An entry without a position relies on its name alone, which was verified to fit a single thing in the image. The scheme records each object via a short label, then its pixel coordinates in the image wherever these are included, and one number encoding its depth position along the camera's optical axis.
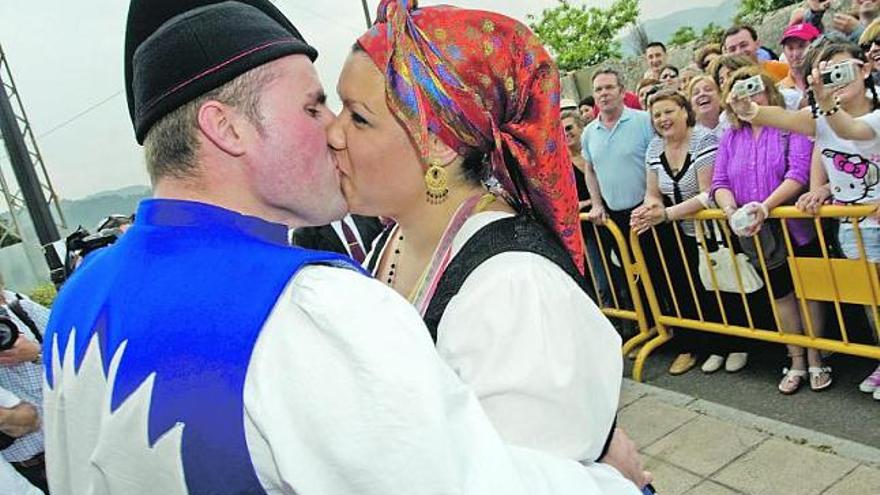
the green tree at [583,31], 30.16
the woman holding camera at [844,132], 3.42
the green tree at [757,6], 14.14
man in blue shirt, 5.05
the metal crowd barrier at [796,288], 3.53
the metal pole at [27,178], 6.68
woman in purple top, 3.84
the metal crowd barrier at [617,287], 4.83
